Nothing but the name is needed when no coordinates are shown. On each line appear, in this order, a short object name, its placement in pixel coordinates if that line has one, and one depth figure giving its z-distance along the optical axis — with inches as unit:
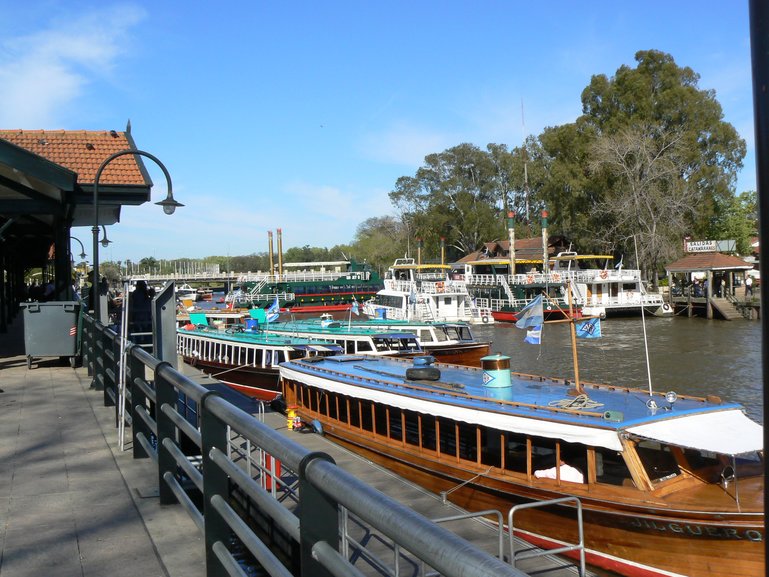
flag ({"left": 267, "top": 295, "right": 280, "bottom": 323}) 1151.5
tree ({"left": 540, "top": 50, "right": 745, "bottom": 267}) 2335.1
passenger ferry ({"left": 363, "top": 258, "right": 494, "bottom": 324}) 1823.3
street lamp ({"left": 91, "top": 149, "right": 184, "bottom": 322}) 513.0
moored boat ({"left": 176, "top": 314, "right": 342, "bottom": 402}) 1024.2
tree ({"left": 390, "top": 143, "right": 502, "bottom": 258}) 3440.0
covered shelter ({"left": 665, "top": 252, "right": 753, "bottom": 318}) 2117.0
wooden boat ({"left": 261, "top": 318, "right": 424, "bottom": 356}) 1041.5
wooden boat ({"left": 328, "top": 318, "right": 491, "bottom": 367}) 1115.3
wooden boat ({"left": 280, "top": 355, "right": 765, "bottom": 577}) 377.7
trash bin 541.6
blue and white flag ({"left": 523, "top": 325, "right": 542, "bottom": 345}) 548.7
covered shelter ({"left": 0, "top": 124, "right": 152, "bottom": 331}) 486.9
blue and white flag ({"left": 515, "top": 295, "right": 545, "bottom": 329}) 544.1
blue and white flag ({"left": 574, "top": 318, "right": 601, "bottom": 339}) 556.1
